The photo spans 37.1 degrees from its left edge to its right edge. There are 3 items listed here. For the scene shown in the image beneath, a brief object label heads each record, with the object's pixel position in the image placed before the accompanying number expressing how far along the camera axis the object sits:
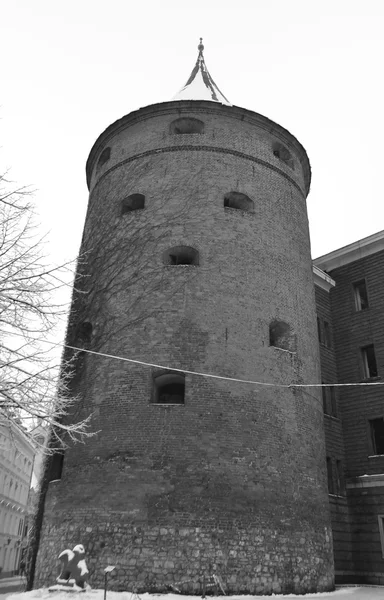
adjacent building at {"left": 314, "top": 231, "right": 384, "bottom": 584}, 15.18
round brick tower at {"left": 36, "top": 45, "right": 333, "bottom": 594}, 11.05
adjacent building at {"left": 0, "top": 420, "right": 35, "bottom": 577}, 31.28
